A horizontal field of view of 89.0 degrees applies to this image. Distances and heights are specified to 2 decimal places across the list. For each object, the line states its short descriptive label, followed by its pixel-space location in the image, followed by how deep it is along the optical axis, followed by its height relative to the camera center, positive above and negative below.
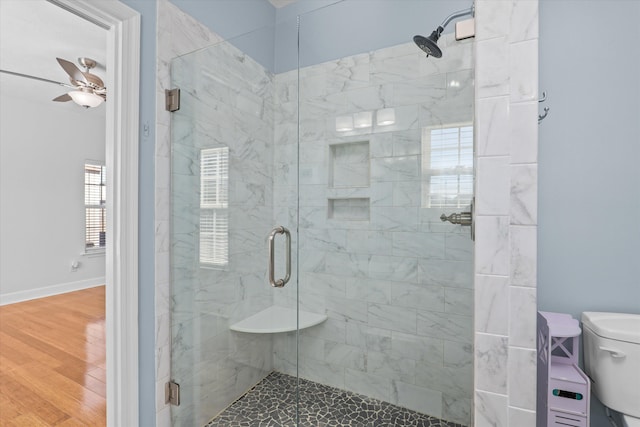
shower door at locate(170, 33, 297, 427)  1.58 -0.13
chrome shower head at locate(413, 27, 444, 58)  1.33 +0.69
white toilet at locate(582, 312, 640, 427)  1.25 -0.59
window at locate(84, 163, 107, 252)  4.94 +0.06
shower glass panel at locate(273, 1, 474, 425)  1.31 -0.07
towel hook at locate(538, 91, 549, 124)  1.55 +0.49
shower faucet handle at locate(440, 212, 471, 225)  1.20 -0.03
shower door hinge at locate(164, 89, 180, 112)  1.60 +0.54
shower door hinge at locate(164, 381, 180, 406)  1.61 -0.91
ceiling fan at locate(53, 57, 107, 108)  2.61 +1.07
